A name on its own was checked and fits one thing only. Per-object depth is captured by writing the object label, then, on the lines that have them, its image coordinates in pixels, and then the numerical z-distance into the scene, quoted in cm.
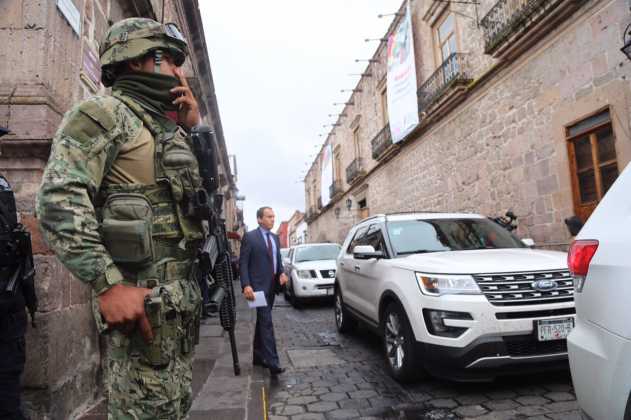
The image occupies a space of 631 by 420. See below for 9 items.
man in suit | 440
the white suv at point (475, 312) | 329
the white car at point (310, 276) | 980
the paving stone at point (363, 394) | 372
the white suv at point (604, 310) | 168
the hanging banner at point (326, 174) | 2859
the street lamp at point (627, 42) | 556
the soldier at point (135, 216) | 133
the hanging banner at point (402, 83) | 1311
